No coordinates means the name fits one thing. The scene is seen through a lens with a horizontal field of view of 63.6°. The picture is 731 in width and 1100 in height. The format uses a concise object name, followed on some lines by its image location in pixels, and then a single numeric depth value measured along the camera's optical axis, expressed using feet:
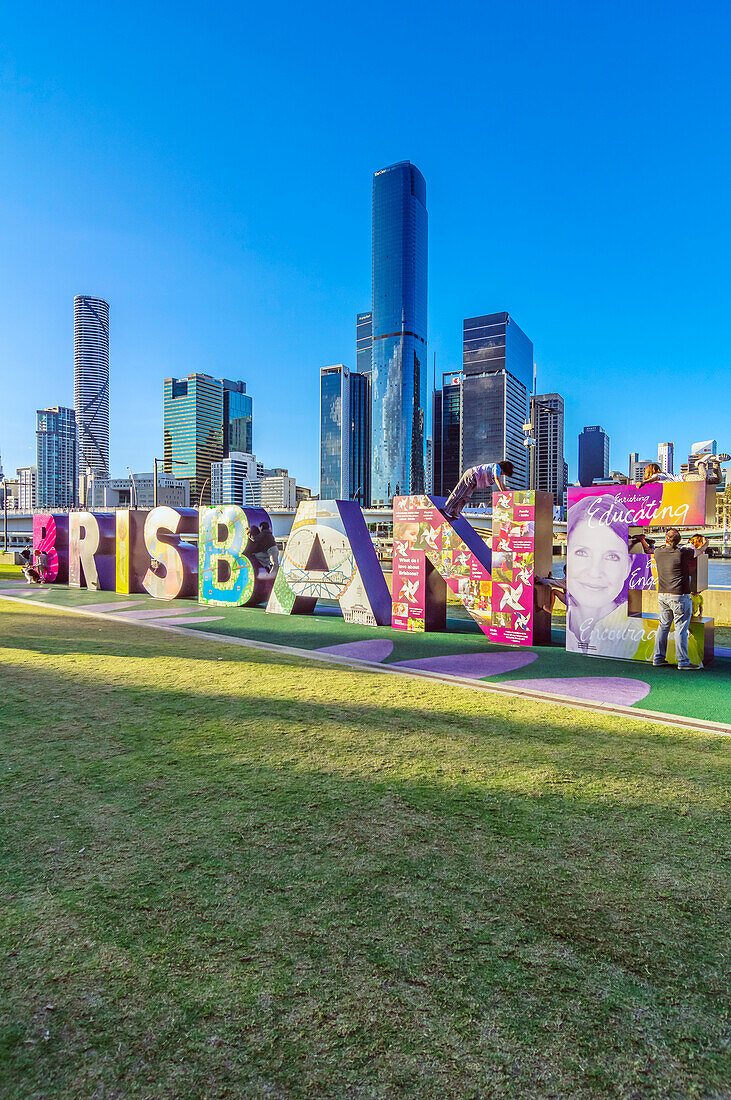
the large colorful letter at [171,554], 59.26
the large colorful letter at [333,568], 45.09
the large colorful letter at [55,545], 75.66
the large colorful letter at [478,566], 36.96
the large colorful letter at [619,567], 30.60
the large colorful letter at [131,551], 62.85
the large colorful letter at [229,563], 52.65
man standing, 29.91
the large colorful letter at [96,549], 67.26
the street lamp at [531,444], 54.34
